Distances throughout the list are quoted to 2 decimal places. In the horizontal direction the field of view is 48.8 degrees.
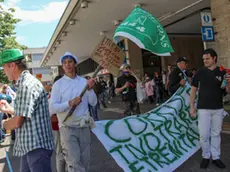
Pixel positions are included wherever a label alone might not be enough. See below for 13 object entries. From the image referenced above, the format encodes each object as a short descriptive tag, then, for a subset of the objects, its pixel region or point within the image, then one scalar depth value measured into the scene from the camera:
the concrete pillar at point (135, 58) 18.23
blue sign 7.73
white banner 3.74
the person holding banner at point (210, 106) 3.97
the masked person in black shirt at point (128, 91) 6.73
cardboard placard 3.32
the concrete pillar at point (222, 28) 8.72
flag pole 3.01
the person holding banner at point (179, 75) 5.13
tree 19.36
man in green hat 2.29
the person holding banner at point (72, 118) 3.15
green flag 3.59
